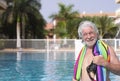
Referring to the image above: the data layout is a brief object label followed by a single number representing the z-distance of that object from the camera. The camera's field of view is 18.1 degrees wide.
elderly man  2.50
